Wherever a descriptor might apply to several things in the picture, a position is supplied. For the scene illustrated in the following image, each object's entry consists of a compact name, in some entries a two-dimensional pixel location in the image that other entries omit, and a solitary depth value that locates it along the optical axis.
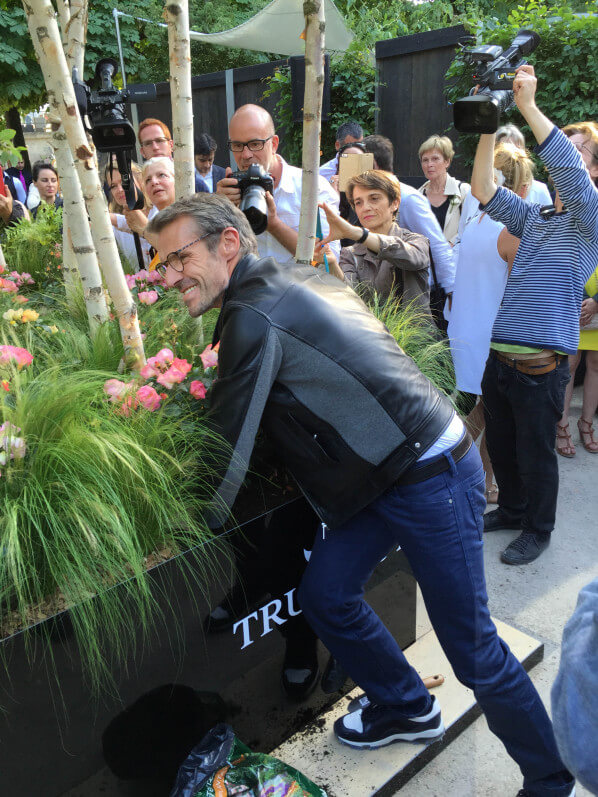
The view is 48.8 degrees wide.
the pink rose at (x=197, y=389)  2.34
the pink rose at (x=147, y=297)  3.21
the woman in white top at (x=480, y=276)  3.69
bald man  3.53
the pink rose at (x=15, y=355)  2.15
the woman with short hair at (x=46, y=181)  7.97
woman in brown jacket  3.79
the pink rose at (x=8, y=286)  3.77
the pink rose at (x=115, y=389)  2.22
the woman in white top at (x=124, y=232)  4.48
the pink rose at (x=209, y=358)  2.54
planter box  1.78
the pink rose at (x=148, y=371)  2.32
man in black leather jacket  1.91
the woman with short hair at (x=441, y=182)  5.76
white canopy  13.29
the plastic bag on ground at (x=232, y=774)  2.01
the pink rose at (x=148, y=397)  2.20
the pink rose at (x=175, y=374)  2.27
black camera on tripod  2.99
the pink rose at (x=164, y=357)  2.33
